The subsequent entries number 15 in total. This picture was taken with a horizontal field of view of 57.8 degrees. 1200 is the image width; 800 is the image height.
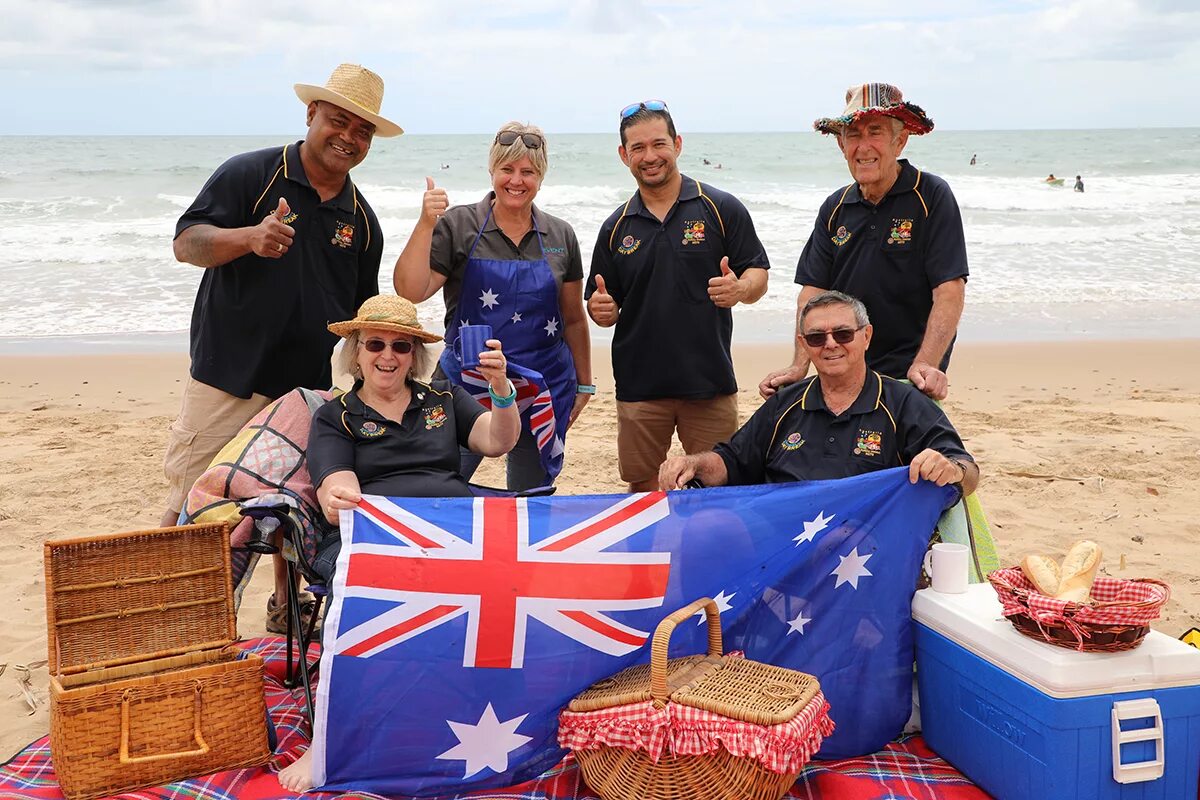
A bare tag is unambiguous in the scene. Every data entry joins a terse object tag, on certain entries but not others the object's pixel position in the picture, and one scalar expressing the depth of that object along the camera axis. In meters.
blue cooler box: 2.93
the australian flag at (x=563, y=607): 3.25
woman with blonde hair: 4.39
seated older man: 3.70
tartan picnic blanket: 3.29
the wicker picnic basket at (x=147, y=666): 3.31
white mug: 3.46
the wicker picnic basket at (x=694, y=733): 2.96
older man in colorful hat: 4.21
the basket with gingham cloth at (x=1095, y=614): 2.91
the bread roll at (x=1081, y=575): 3.14
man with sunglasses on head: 4.53
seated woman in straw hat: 3.77
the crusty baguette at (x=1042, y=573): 3.18
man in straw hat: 4.28
